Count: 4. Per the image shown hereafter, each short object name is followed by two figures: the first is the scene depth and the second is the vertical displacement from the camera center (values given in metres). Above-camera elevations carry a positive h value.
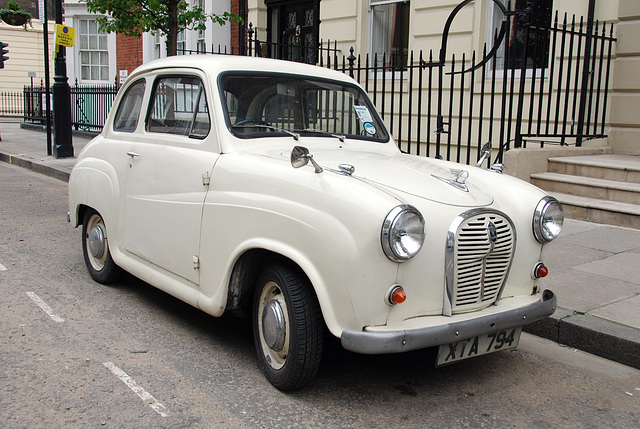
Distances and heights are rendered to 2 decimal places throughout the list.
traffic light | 19.32 +1.68
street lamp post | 13.61 +0.13
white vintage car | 3.07 -0.55
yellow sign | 13.09 +1.62
